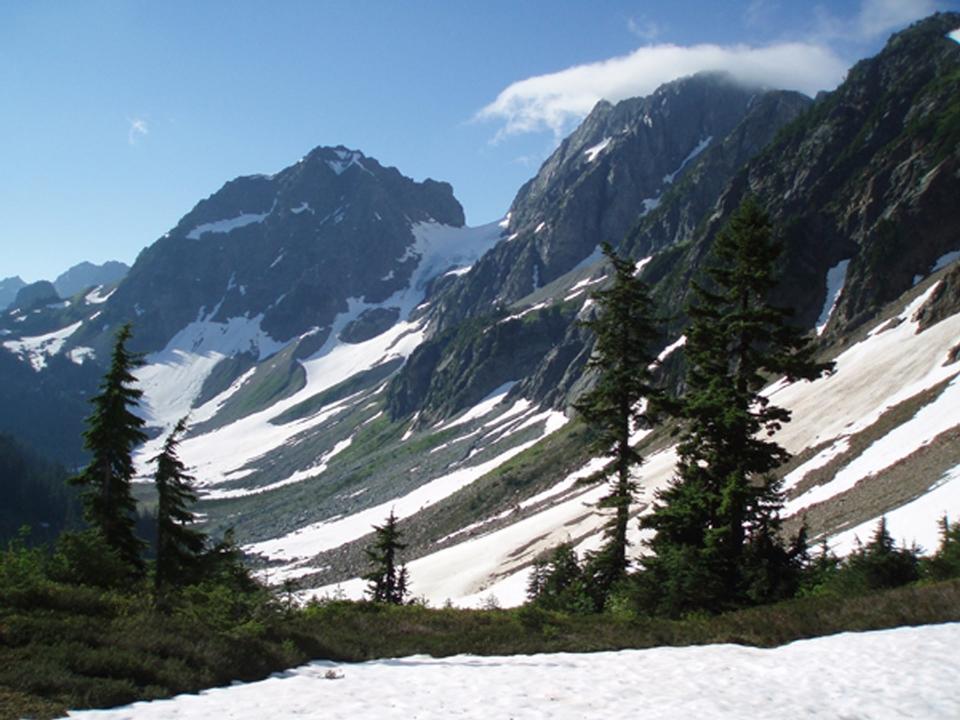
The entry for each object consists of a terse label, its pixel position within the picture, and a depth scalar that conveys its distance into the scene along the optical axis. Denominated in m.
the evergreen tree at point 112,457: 24.98
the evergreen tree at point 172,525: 24.23
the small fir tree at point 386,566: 38.81
